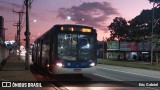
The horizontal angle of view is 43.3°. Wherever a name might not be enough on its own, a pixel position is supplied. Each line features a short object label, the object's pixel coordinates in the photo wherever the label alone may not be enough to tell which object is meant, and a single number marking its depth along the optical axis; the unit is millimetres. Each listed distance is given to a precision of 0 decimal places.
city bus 12625
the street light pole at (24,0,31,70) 18893
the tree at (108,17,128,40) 70543
